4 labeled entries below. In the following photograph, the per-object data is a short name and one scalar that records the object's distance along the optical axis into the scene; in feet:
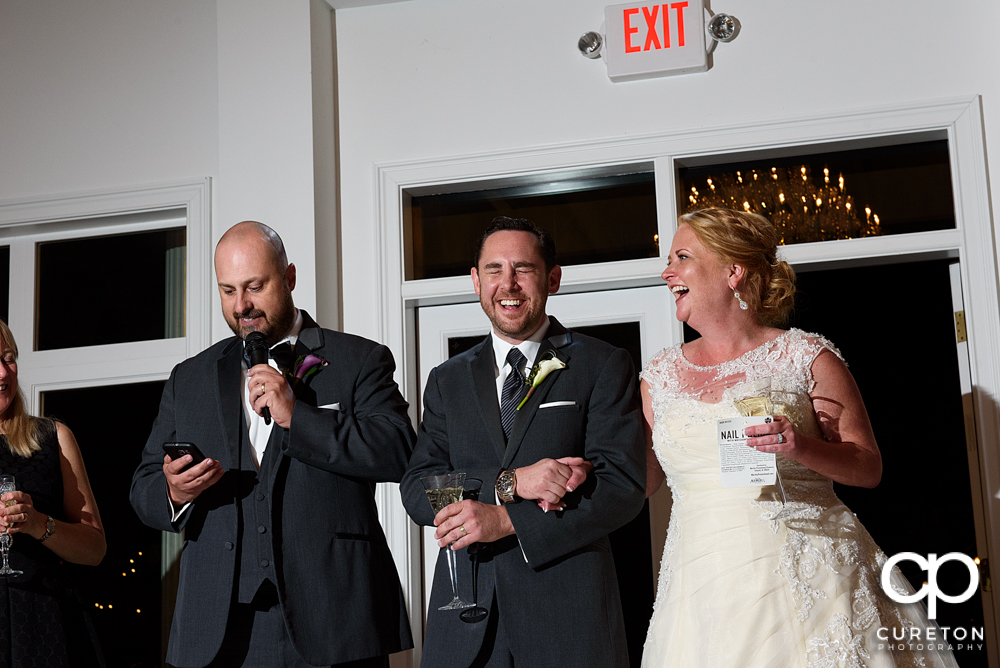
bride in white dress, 7.76
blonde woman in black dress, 9.61
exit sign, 13.71
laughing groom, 7.45
